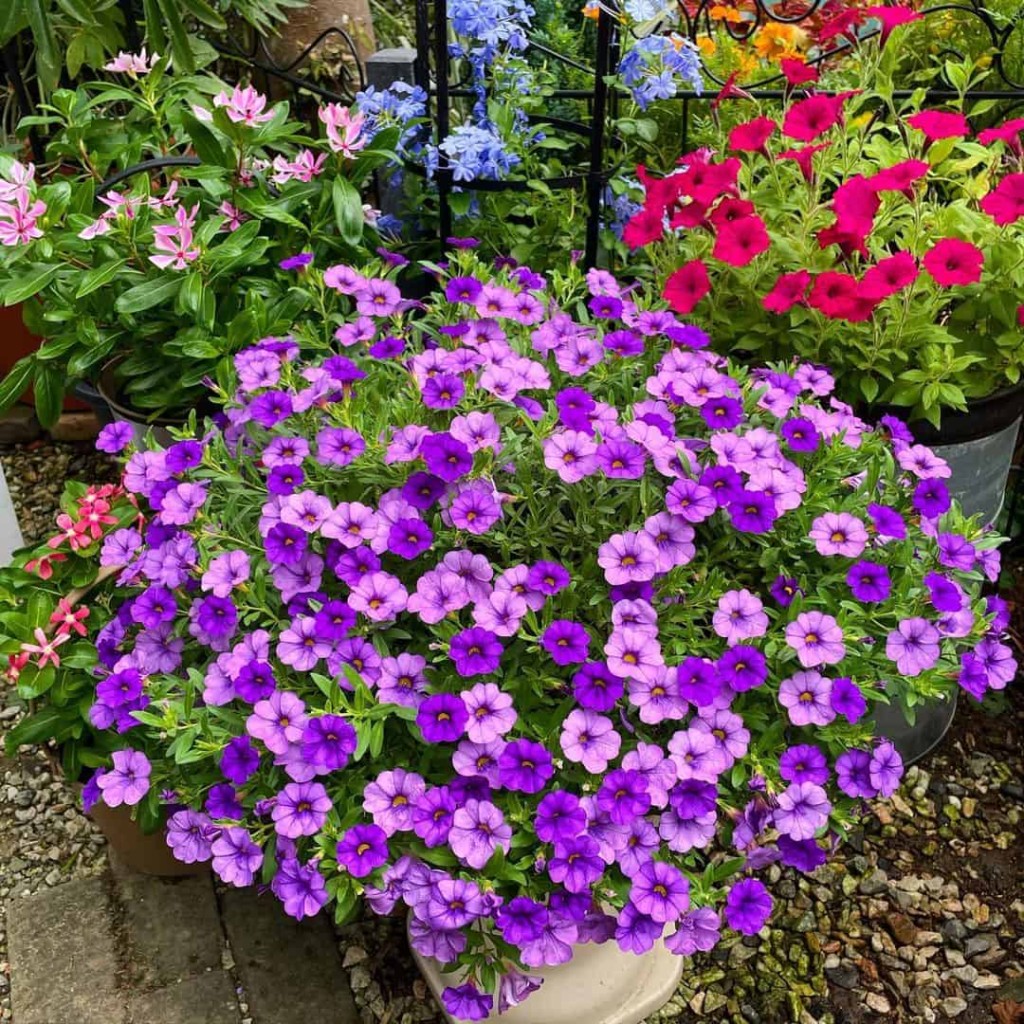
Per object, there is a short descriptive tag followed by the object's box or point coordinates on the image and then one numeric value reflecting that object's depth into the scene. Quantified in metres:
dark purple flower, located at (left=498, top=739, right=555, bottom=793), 1.23
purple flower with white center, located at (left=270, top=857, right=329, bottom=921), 1.25
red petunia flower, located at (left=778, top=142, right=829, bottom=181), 1.78
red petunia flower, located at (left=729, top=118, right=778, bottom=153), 1.81
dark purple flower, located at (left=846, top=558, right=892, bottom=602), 1.35
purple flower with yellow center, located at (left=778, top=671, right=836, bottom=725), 1.32
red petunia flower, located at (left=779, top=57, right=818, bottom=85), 1.88
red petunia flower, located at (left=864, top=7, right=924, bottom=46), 1.86
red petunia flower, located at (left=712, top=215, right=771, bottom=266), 1.73
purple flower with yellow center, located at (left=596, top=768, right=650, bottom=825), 1.23
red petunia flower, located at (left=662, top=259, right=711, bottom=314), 1.78
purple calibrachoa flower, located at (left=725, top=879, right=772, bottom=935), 1.29
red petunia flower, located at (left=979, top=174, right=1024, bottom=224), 1.71
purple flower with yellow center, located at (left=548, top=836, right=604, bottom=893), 1.20
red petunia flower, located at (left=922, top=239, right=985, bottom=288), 1.65
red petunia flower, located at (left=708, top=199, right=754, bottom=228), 1.77
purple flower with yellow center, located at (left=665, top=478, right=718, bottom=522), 1.34
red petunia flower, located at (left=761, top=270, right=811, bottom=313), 1.72
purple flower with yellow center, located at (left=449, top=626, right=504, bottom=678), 1.26
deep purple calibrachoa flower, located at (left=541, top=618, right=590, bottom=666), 1.27
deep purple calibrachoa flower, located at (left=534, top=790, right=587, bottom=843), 1.21
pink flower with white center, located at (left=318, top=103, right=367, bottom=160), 1.92
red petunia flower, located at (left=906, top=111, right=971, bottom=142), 1.74
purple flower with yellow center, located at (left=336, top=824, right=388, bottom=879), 1.21
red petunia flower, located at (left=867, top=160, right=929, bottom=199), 1.66
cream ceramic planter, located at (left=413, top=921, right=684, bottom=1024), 1.54
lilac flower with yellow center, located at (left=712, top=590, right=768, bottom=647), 1.32
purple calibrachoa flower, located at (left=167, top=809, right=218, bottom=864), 1.36
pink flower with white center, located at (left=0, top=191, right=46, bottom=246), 1.74
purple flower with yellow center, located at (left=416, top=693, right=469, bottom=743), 1.25
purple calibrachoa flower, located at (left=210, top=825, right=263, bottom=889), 1.29
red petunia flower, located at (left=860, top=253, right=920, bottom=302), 1.66
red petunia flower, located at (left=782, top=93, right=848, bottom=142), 1.77
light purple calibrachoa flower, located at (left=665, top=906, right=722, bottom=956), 1.28
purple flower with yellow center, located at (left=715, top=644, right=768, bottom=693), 1.30
